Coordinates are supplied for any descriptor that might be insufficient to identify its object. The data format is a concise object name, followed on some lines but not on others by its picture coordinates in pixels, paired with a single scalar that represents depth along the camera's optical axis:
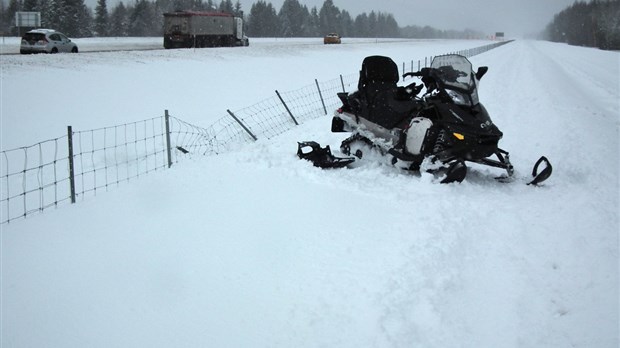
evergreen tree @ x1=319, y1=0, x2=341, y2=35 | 112.12
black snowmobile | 6.54
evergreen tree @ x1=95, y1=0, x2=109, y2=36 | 65.37
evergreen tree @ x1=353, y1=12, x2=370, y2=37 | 130.62
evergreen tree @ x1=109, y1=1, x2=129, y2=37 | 69.25
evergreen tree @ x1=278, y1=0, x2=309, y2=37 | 91.81
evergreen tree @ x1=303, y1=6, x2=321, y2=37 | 100.41
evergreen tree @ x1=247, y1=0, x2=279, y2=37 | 88.31
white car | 24.30
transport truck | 34.34
